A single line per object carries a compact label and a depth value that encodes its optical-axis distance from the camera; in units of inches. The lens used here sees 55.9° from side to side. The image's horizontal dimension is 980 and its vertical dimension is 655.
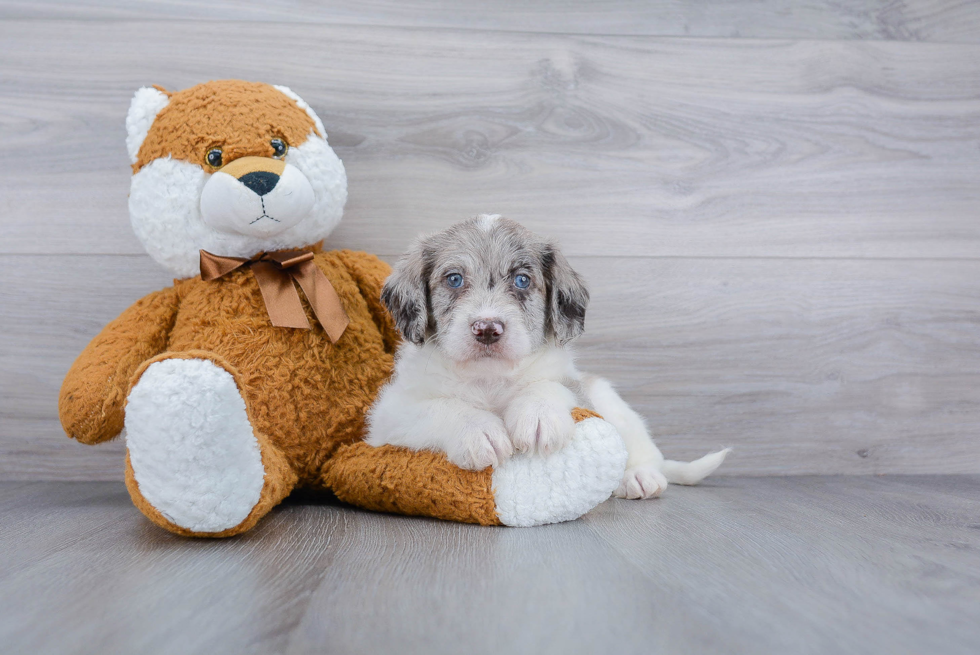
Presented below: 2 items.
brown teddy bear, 23.5
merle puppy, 24.0
